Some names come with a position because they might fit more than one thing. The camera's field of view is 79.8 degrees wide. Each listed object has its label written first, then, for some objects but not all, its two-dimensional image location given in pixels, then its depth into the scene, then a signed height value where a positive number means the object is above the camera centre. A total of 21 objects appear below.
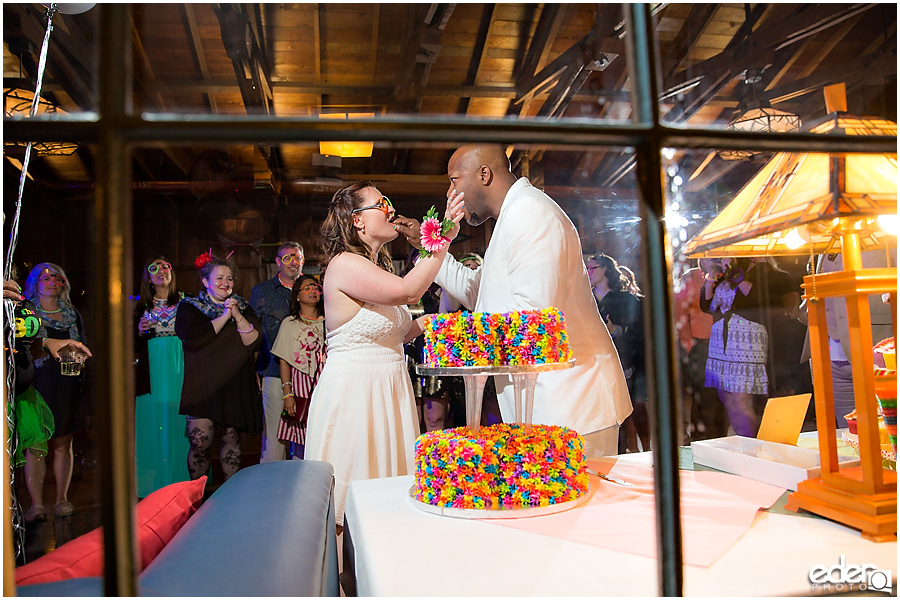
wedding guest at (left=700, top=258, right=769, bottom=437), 3.15 -0.23
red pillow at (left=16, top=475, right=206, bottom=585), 0.55 -0.28
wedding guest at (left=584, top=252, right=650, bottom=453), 3.27 -0.06
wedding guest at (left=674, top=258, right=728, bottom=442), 3.13 -0.30
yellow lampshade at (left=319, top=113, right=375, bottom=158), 3.26 +0.99
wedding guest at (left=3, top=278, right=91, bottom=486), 2.46 -0.34
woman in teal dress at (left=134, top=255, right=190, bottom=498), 2.88 -0.46
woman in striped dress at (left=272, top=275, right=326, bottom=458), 2.93 -0.31
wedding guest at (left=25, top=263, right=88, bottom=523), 2.67 -0.36
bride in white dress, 2.01 -0.27
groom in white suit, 1.49 +0.02
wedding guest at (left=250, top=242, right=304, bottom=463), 2.94 -0.03
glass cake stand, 1.12 -0.17
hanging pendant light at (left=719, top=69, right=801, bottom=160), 2.38 +0.89
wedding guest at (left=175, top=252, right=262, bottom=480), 2.94 -0.40
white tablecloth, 0.58 -0.31
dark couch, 0.48 -0.26
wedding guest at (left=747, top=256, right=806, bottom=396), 3.29 -0.18
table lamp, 0.62 +0.03
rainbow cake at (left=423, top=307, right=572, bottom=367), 1.13 -0.07
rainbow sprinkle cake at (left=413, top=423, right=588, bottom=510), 0.91 -0.28
